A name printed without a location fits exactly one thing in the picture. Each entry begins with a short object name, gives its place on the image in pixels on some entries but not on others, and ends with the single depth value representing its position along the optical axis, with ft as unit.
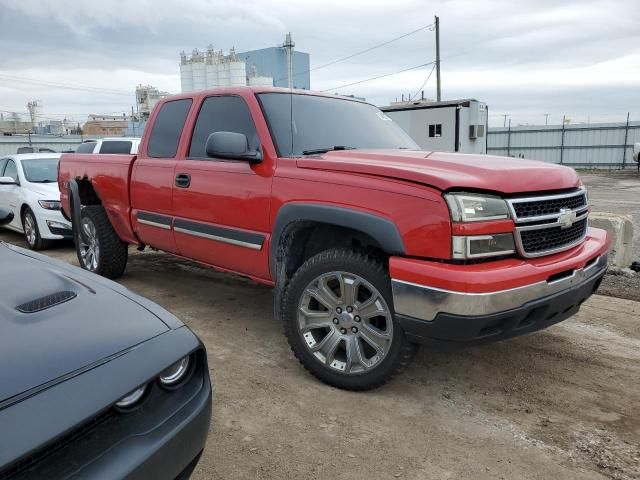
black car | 4.63
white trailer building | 50.65
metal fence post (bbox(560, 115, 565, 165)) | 95.16
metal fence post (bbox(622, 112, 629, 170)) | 89.51
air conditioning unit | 51.44
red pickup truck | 8.33
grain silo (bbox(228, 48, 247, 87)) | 111.55
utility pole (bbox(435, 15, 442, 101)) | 88.22
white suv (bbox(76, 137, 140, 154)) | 33.55
